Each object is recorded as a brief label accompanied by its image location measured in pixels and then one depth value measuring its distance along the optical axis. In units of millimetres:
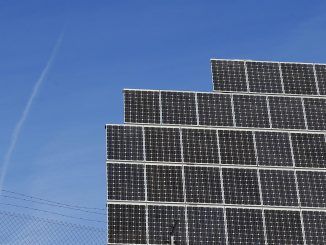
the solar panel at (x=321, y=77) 44844
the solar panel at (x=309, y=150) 41938
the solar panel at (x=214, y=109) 42062
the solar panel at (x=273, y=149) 41562
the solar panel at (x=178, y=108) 41781
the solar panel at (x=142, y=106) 41281
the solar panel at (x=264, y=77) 43969
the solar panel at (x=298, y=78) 44312
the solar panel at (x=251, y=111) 42500
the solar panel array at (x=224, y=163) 38688
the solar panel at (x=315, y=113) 43375
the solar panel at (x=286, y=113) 43000
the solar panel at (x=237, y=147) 41062
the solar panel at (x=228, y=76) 43500
